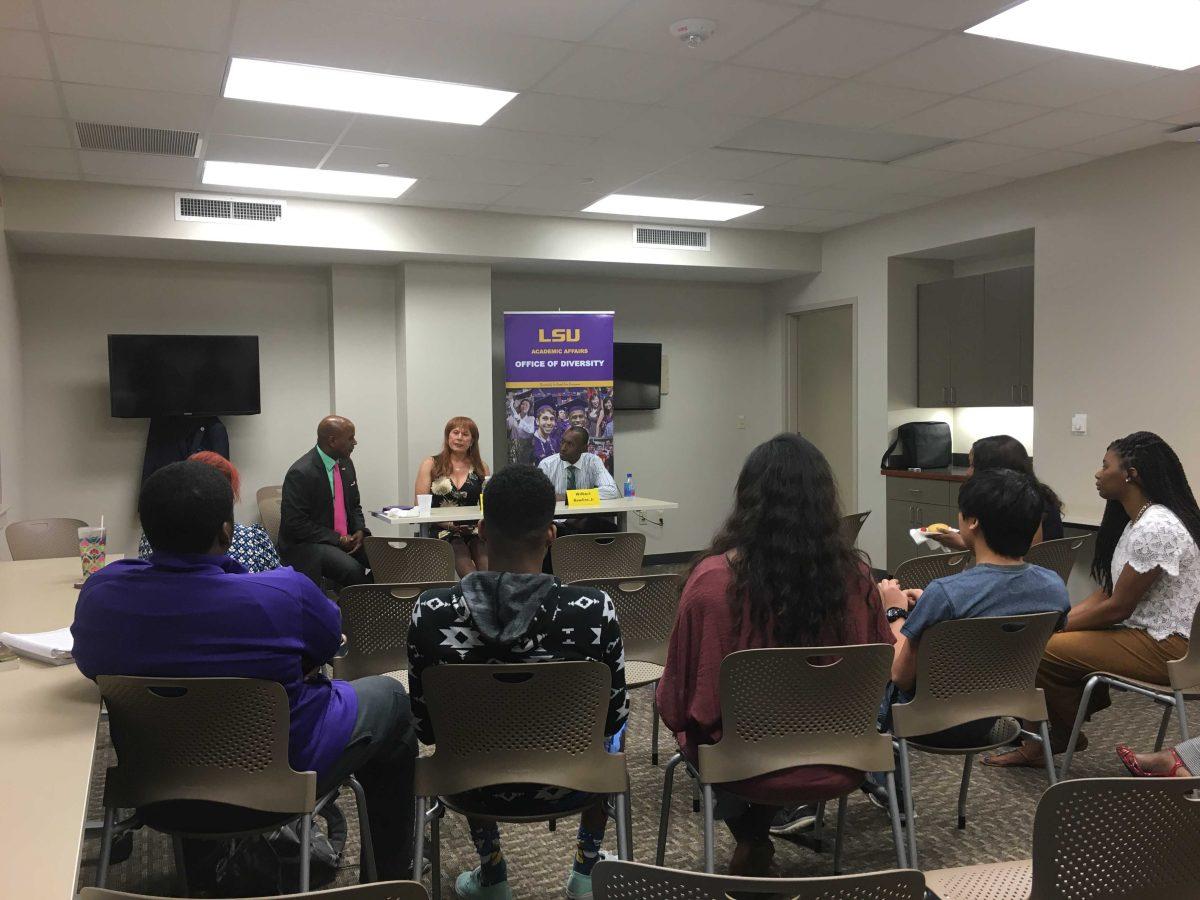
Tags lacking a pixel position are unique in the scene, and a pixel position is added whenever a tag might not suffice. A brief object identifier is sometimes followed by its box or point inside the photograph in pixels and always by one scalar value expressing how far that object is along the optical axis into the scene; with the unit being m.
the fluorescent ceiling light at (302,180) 5.61
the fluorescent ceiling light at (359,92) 4.02
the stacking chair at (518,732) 1.91
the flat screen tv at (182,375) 6.37
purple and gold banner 7.31
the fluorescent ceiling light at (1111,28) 3.51
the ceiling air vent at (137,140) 4.70
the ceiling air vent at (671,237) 7.46
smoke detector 3.48
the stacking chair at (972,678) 2.35
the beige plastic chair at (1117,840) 1.31
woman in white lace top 3.07
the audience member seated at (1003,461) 3.62
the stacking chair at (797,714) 2.02
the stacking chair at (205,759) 1.80
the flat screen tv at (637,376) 8.19
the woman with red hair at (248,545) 2.99
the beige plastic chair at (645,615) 3.03
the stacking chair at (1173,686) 2.78
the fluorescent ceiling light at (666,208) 6.63
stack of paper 2.29
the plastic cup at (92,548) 3.00
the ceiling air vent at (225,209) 6.02
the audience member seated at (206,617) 1.86
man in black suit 4.90
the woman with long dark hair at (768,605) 2.13
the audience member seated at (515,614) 1.99
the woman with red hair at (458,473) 5.80
